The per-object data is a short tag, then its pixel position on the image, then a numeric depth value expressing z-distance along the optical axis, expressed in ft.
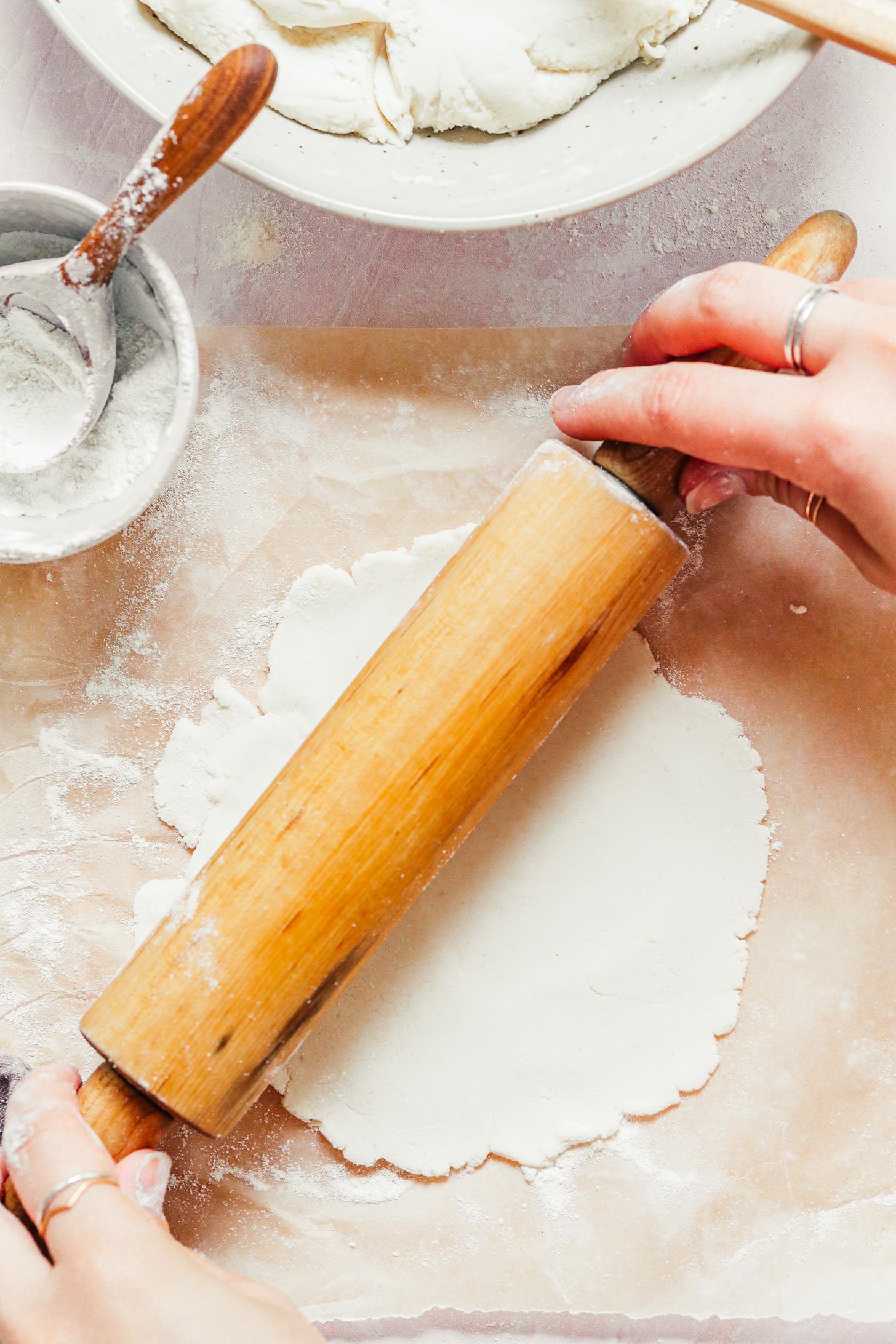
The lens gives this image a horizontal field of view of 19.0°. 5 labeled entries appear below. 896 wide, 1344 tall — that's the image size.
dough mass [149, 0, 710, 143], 2.10
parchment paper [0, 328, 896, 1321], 2.23
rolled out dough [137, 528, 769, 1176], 2.21
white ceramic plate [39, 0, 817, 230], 2.07
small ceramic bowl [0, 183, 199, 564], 2.07
